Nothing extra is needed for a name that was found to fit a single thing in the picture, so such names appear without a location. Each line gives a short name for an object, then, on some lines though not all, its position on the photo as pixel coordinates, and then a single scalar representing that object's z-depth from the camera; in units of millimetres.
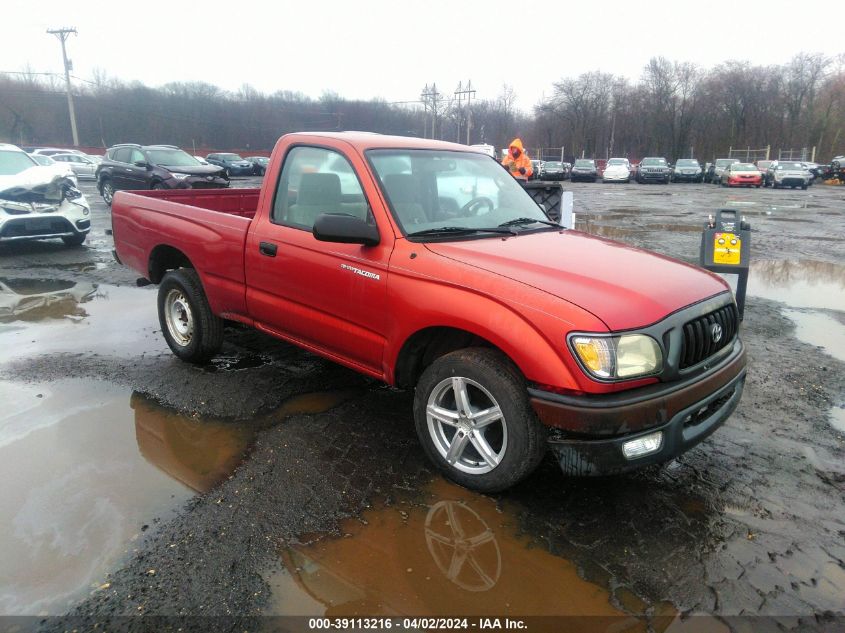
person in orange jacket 12484
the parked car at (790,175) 32562
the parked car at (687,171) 39500
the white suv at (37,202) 9398
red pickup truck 2686
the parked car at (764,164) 42244
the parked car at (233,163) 38438
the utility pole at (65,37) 45562
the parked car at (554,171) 43312
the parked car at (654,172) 37656
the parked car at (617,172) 39562
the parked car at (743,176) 33875
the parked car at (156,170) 16047
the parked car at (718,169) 38688
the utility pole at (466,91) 63062
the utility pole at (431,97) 62506
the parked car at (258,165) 41844
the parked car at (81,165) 32034
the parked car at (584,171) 41469
